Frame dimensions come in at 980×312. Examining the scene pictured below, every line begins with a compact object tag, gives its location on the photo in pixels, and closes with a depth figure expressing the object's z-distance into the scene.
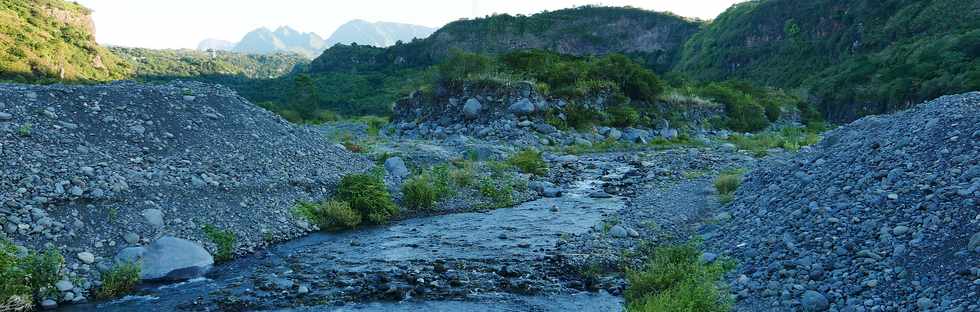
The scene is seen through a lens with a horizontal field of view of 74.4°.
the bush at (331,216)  13.58
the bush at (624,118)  31.42
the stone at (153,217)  11.10
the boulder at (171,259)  9.77
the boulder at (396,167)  17.89
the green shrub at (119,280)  9.08
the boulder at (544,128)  28.41
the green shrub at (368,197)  14.27
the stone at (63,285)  8.81
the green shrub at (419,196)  15.48
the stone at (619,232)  11.67
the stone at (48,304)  8.54
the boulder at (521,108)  29.28
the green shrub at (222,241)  11.07
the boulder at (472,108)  29.81
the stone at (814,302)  6.90
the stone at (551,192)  17.49
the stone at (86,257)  9.53
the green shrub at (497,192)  16.33
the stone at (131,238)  10.47
